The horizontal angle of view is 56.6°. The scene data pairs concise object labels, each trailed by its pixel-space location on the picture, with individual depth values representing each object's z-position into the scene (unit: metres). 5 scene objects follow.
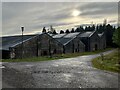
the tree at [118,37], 21.88
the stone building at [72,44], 28.82
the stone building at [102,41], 40.20
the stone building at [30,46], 20.48
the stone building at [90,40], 35.03
